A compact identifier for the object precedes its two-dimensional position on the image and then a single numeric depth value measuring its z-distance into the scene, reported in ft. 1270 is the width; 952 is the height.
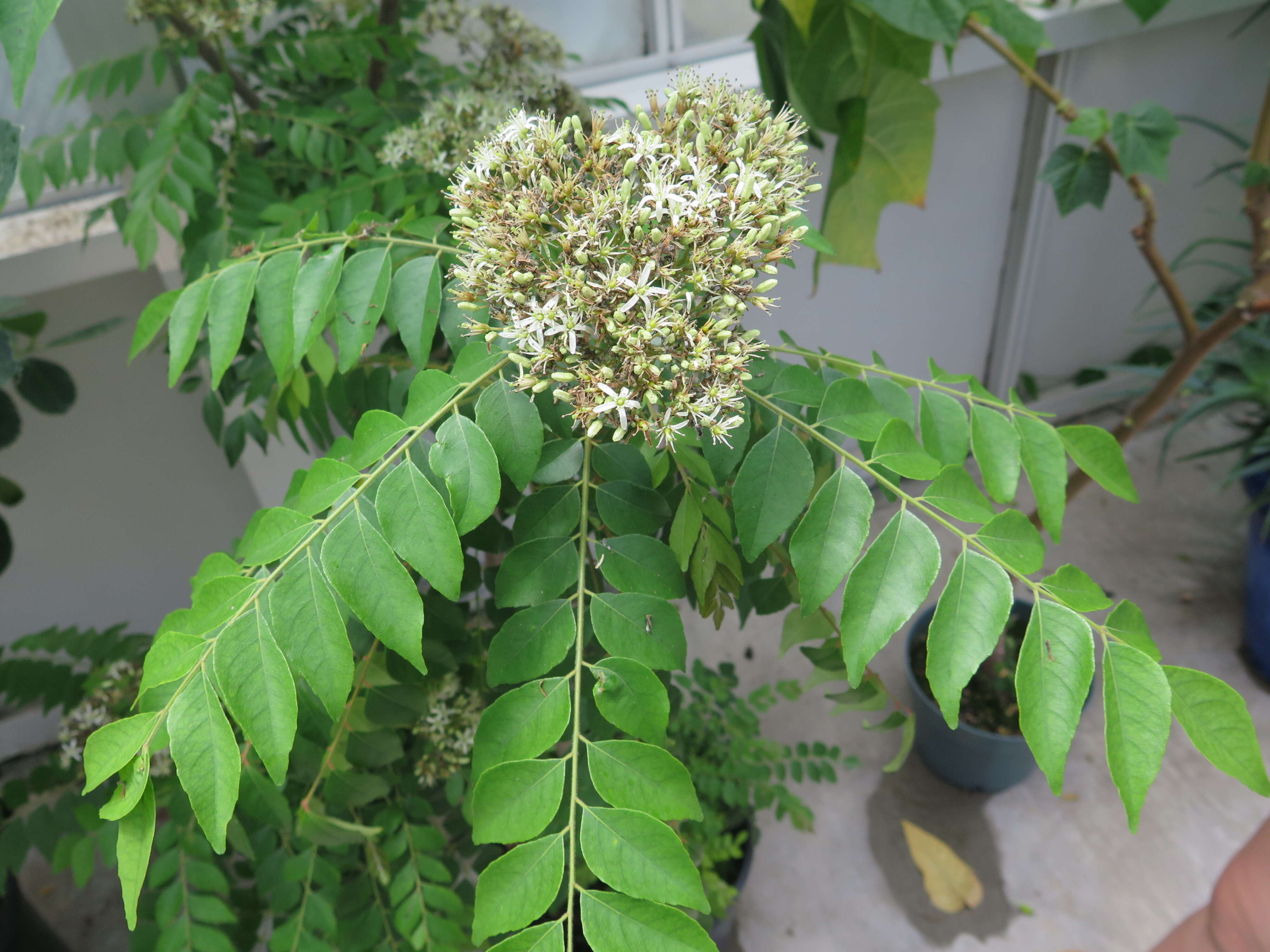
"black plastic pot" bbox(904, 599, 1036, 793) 4.65
